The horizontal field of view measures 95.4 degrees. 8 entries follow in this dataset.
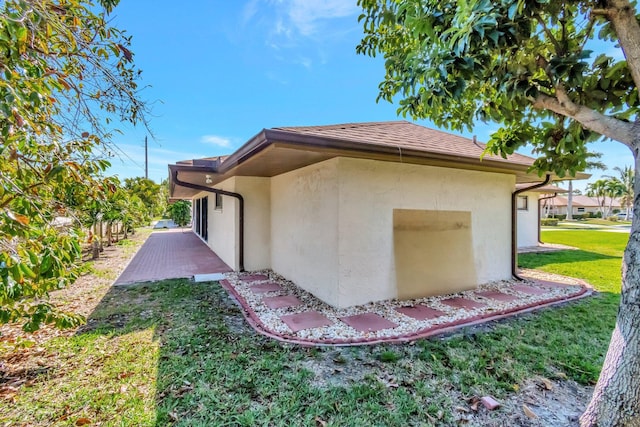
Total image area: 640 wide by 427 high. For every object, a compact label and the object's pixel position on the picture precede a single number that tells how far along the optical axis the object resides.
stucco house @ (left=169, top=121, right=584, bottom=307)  5.48
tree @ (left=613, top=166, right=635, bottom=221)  51.15
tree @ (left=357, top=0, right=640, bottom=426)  2.37
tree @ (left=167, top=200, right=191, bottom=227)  30.56
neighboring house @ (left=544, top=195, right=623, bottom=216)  61.38
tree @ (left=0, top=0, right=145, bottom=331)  1.98
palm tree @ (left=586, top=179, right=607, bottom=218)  57.12
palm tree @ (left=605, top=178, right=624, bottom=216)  53.91
